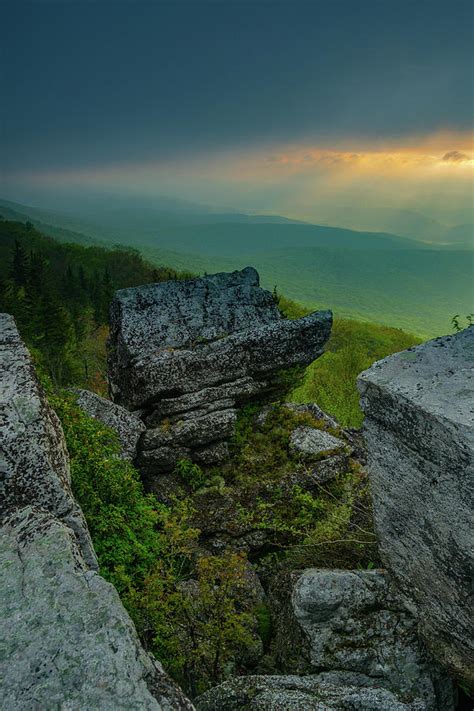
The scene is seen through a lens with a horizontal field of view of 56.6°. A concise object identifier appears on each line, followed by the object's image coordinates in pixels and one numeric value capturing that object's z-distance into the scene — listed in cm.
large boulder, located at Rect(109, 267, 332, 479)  1445
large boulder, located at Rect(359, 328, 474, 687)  573
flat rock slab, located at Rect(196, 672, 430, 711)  587
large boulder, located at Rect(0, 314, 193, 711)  348
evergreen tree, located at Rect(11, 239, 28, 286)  5558
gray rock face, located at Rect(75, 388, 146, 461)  1383
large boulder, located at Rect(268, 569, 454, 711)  707
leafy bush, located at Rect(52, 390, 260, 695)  752
